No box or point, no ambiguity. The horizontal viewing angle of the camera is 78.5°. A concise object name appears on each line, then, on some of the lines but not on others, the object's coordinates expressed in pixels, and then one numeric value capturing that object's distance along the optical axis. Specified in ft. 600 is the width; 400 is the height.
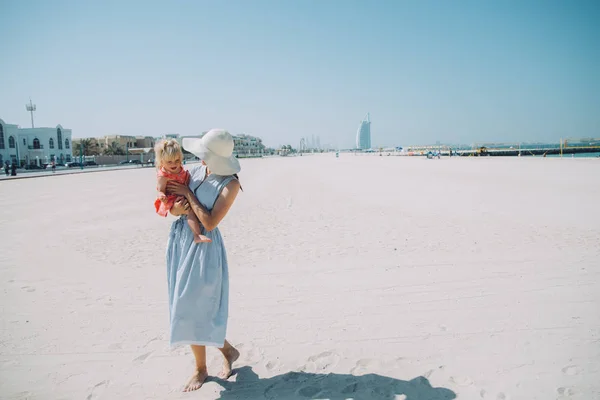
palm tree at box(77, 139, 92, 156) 304.30
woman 7.45
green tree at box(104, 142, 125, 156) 315.06
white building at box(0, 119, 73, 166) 182.80
